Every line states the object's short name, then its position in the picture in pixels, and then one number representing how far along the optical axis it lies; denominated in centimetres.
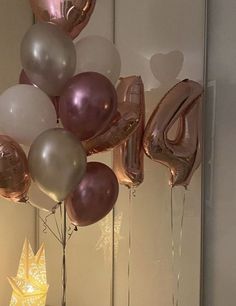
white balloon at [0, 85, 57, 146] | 149
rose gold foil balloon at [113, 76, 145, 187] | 179
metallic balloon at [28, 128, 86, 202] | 143
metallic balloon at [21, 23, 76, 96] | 149
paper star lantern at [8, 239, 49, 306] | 191
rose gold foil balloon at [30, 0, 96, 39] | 160
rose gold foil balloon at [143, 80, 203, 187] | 178
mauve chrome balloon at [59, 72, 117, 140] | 147
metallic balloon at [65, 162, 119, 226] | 156
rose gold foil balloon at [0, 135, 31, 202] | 148
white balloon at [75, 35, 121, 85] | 163
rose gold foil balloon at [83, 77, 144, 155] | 162
